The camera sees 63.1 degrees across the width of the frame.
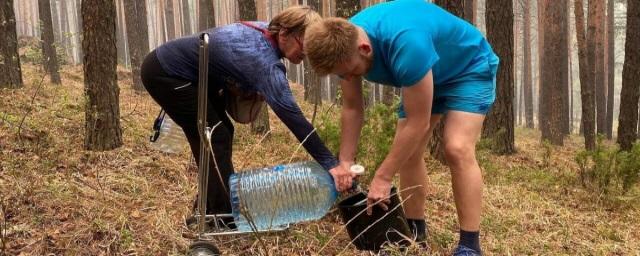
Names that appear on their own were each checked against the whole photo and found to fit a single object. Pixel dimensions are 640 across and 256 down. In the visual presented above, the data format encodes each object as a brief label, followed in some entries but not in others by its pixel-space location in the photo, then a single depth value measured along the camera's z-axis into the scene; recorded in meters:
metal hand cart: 2.34
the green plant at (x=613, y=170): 5.06
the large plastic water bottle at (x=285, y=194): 3.12
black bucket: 2.93
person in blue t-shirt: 2.39
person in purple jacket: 2.72
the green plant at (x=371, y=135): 4.43
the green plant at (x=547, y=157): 7.06
